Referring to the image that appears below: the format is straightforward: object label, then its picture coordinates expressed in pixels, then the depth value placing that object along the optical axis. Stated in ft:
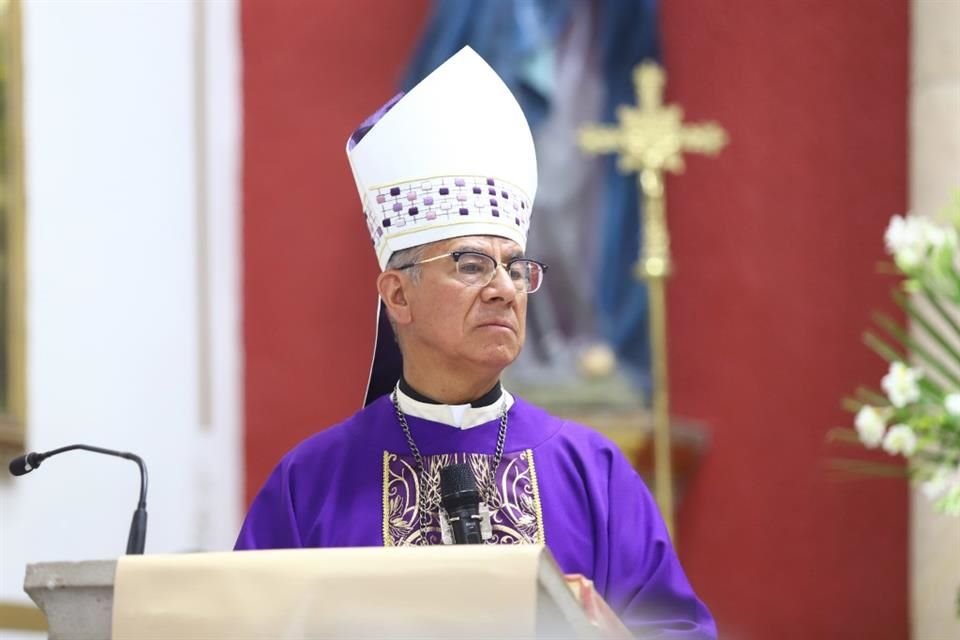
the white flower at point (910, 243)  18.03
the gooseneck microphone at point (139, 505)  18.79
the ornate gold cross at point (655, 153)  39.55
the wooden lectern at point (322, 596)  15.47
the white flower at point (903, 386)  18.01
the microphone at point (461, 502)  19.63
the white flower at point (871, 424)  18.60
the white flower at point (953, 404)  17.21
